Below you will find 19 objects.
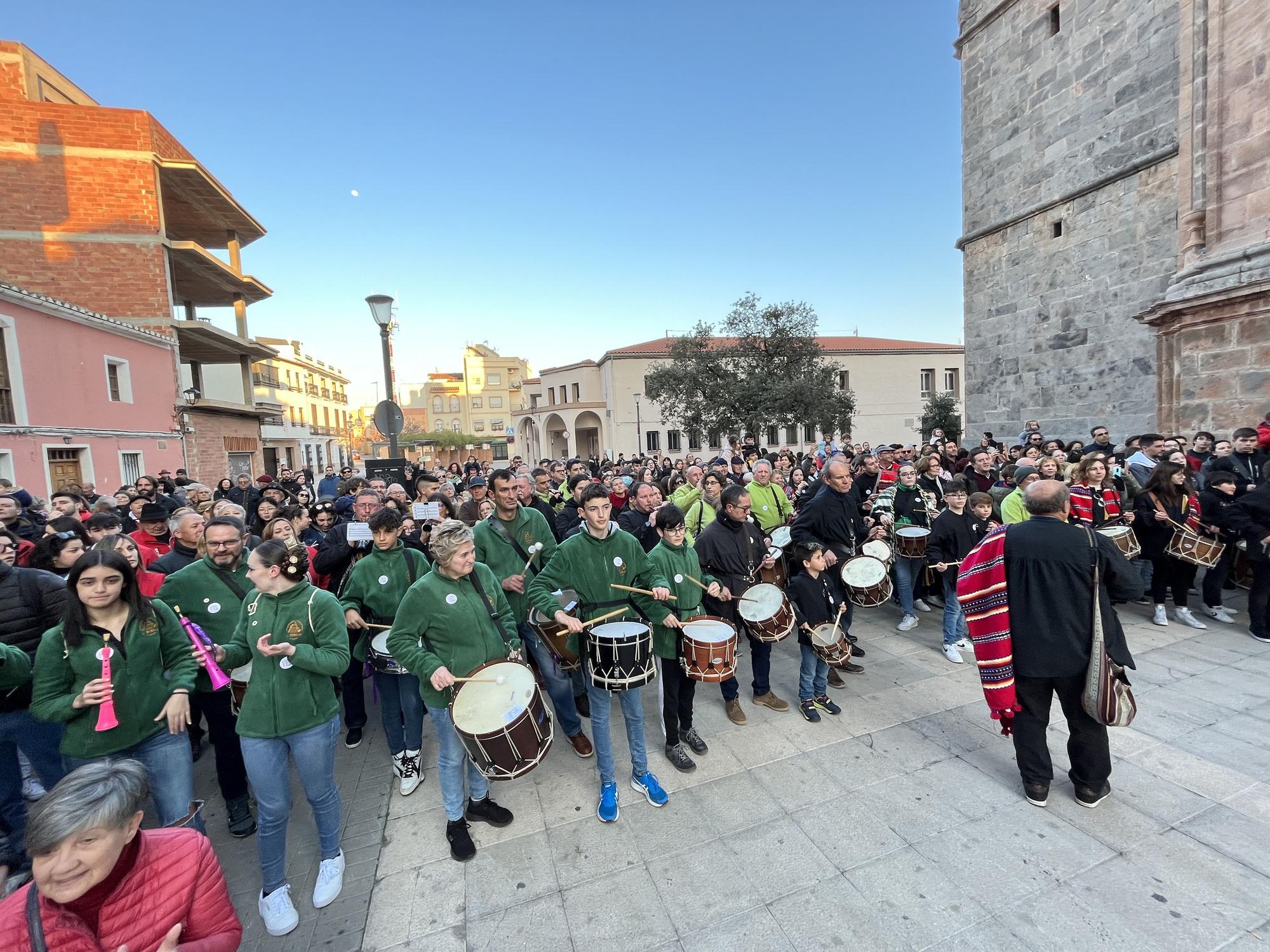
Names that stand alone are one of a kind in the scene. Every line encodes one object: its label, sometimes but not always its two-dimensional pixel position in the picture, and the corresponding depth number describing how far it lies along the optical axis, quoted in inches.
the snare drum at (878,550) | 207.2
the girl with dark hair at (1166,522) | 223.6
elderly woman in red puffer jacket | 55.9
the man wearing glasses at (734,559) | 176.6
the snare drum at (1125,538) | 211.8
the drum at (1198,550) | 214.4
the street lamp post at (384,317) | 293.3
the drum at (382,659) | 140.0
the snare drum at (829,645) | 165.8
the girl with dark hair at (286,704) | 106.1
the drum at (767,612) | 162.7
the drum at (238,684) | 124.4
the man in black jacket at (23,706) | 115.5
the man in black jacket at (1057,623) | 121.3
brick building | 712.4
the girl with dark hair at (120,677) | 98.7
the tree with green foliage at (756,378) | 986.7
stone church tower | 320.8
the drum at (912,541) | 232.5
